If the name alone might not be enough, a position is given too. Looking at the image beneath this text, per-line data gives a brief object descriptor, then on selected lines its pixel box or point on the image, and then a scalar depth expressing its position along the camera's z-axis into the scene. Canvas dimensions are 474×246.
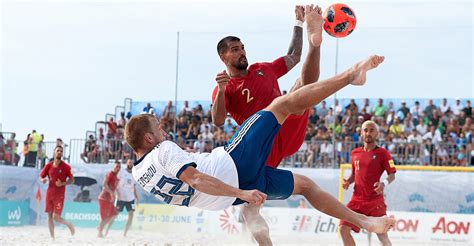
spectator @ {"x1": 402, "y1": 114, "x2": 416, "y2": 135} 17.20
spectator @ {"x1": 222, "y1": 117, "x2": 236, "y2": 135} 18.80
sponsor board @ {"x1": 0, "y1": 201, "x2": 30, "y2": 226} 19.73
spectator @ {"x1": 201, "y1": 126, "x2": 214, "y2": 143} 18.37
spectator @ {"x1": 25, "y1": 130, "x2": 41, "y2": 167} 19.83
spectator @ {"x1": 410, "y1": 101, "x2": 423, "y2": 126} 17.30
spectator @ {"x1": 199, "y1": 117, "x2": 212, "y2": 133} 19.14
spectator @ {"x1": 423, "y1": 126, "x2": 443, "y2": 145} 16.76
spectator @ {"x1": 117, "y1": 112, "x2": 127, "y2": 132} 20.34
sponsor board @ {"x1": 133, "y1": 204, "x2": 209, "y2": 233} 17.38
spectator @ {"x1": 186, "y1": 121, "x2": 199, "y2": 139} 18.76
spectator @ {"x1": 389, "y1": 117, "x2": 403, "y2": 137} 17.19
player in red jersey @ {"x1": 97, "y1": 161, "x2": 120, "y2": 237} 15.76
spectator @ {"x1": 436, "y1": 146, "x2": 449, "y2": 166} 16.20
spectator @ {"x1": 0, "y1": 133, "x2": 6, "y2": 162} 20.00
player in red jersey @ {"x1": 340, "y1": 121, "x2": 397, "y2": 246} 9.42
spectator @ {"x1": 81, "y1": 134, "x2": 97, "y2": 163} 19.20
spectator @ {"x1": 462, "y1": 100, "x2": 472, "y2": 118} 16.87
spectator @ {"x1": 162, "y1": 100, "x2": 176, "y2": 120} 18.27
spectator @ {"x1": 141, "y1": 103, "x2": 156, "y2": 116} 19.05
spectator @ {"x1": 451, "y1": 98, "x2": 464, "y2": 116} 17.05
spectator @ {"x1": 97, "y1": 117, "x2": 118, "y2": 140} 19.81
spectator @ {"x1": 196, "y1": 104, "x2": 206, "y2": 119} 18.73
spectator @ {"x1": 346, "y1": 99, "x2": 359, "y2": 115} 17.98
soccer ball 6.81
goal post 15.35
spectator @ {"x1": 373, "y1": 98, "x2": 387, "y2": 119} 17.77
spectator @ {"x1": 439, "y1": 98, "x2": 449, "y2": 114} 17.20
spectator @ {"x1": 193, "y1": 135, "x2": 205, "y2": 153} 18.37
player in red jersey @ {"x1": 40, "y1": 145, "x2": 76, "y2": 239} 14.39
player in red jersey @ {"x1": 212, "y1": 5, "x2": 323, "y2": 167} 6.87
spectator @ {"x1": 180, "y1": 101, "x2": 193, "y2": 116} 18.44
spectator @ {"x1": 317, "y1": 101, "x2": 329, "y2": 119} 18.03
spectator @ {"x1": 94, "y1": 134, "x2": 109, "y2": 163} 19.09
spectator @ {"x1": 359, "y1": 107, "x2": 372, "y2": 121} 17.91
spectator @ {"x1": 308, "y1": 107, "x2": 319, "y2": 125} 18.00
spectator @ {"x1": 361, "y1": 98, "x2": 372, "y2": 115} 18.03
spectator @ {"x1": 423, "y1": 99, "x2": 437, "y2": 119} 17.28
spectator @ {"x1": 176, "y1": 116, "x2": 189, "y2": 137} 18.53
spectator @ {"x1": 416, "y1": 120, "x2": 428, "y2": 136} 17.06
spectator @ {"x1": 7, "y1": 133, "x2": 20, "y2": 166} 20.00
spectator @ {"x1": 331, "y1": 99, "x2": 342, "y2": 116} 17.98
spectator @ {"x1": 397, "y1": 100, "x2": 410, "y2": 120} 17.52
